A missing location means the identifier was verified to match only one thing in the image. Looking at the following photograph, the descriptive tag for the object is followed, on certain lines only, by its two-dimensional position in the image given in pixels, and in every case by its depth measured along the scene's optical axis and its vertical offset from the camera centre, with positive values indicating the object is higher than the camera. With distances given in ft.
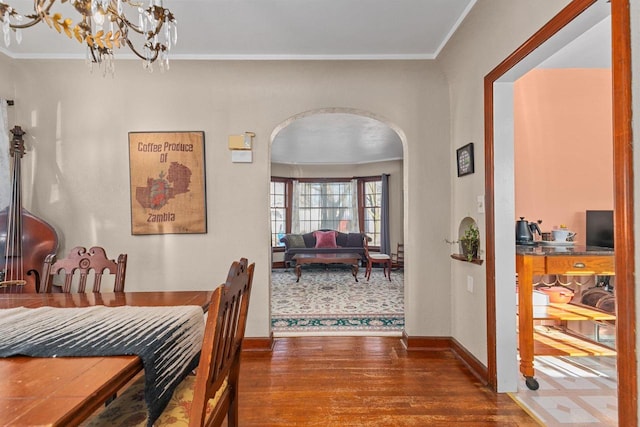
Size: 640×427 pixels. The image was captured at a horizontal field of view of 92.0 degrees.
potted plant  7.63 -0.72
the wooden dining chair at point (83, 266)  6.25 -0.99
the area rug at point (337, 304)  10.84 -4.10
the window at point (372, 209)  25.39 +0.45
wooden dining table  2.33 -1.47
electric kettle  8.00 -0.56
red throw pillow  24.04 -1.88
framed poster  9.16 +1.19
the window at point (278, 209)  25.27 +0.51
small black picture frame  7.86 +1.44
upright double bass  7.48 -0.62
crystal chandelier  4.15 +2.80
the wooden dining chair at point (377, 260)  19.85 -3.01
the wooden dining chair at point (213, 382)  3.12 -1.91
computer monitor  9.16 -0.49
